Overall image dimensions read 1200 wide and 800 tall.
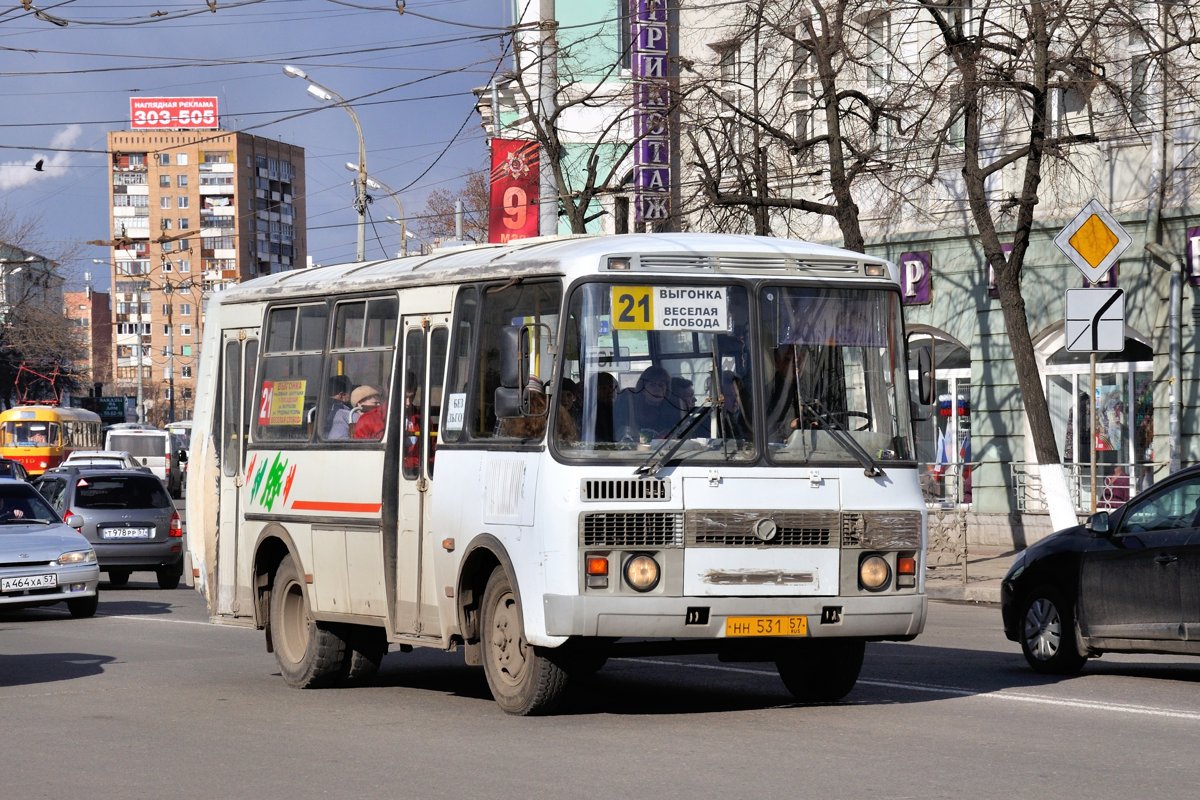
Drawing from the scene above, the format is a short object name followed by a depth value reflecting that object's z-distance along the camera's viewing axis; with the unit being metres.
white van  69.00
